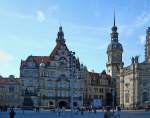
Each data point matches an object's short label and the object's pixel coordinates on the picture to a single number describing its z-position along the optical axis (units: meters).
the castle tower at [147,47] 62.85
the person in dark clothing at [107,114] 13.57
